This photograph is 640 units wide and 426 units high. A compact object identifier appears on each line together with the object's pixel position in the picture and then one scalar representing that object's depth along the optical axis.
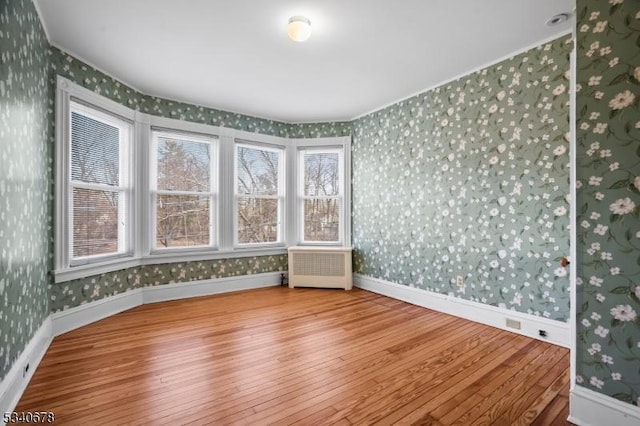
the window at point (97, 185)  2.88
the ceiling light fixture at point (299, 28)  2.21
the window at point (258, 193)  4.40
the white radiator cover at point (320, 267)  4.37
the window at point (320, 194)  4.66
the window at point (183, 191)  3.78
